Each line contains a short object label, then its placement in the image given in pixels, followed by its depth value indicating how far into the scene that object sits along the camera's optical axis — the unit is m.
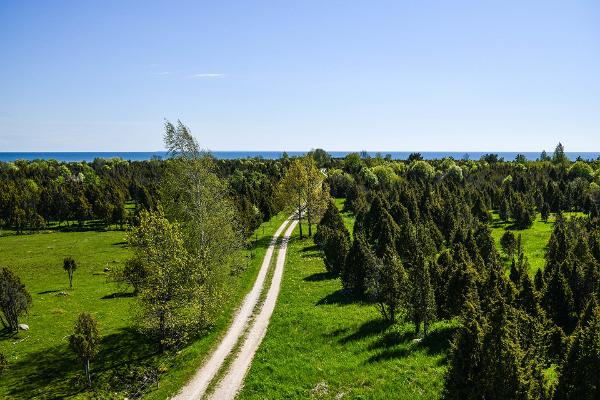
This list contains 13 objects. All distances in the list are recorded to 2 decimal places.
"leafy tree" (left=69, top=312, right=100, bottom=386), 30.05
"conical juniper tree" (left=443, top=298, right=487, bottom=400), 18.83
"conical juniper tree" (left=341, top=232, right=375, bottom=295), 46.00
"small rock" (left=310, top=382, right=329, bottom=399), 26.81
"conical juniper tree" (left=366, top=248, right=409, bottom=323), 35.12
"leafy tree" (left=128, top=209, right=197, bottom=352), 34.53
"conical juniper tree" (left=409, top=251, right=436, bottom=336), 32.84
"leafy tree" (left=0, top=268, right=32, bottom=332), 43.78
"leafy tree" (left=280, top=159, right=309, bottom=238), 83.88
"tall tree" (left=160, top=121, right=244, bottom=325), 44.47
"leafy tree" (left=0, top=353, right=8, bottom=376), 30.73
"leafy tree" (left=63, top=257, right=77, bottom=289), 61.41
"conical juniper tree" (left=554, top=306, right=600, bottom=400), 18.28
